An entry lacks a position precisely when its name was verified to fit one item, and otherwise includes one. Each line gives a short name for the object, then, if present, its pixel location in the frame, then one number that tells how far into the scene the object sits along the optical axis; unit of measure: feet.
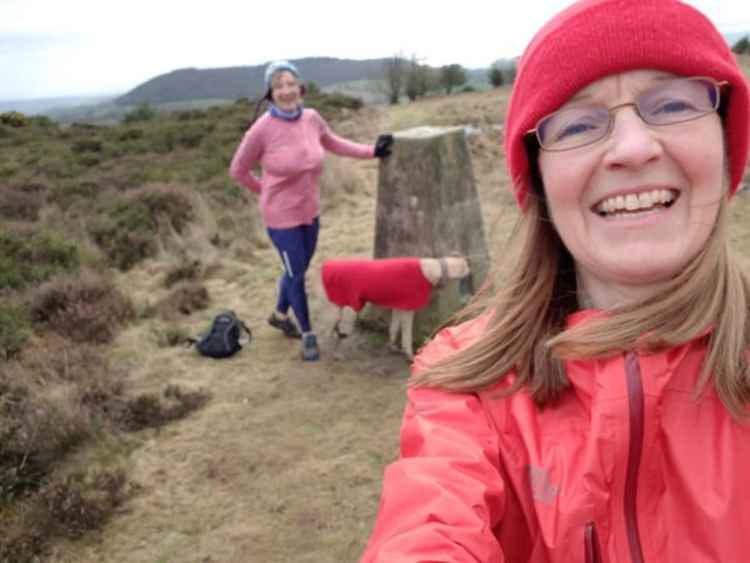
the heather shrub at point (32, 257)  20.56
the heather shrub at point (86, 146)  47.16
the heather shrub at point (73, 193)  31.45
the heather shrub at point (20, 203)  29.27
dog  14.16
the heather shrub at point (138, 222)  24.80
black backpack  16.62
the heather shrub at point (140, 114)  76.13
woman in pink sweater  14.21
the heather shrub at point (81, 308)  17.65
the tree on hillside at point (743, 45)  99.98
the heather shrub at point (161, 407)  13.70
